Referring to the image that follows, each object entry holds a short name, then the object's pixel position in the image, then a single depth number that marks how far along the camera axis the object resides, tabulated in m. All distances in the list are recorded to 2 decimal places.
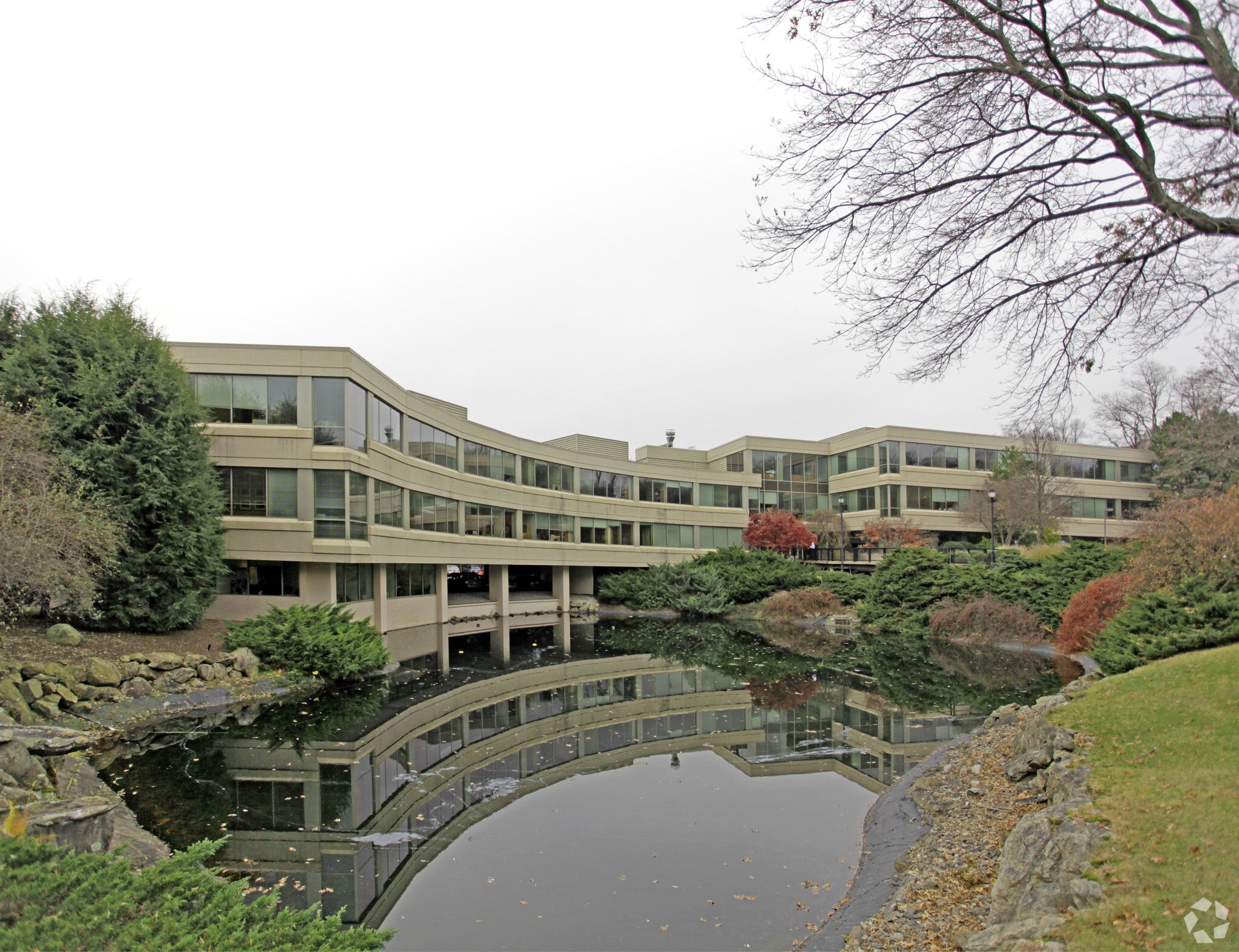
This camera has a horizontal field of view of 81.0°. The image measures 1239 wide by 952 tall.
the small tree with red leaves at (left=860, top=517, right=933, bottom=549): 47.69
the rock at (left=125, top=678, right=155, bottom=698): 15.43
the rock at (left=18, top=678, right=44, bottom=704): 13.50
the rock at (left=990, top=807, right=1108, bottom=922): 5.68
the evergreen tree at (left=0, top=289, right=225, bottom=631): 18.31
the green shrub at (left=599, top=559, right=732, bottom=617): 40.00
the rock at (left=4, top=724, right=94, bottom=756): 10.51
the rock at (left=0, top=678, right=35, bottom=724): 12.27
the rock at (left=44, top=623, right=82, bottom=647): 16.52
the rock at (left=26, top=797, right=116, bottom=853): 6.40
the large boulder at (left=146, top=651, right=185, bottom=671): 16.55
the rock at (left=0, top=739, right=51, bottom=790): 8.98
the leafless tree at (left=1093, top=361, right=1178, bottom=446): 50.59
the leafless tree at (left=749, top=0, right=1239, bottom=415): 6.82
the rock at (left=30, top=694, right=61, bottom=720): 13.05
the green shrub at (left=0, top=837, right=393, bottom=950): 4.41
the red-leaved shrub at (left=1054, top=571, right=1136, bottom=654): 22.12
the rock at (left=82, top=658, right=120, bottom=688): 15.09
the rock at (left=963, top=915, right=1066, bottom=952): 5.23
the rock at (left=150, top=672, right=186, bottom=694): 15.93
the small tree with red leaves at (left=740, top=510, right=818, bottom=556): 48.47
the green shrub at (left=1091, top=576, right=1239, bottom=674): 13.35
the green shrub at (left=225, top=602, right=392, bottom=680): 18.70
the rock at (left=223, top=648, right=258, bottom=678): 17.91
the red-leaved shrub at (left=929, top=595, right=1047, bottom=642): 27.39
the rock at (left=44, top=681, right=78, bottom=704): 13.98
